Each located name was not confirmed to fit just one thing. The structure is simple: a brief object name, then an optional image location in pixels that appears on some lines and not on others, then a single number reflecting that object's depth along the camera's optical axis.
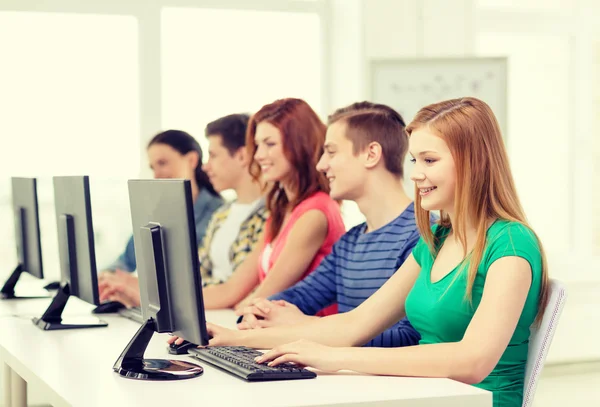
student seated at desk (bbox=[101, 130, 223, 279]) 4.19
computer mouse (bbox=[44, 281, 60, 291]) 3.71
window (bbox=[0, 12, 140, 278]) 5.20
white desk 1.58
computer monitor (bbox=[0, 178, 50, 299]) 3.22
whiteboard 5.12
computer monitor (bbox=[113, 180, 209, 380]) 1.74
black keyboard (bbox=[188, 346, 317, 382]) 1.74
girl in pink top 2.91
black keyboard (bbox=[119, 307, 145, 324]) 2.78
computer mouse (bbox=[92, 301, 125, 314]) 3.01
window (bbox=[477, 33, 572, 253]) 6.05
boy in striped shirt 2.46
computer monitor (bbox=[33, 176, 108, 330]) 2.56
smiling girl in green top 1.77
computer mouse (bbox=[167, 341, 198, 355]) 2.09
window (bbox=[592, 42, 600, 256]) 6.09
